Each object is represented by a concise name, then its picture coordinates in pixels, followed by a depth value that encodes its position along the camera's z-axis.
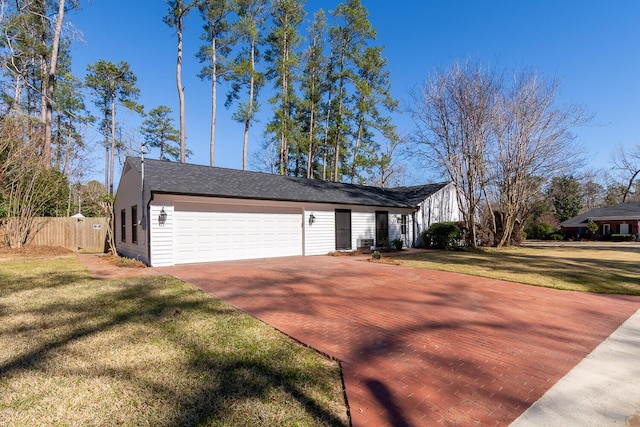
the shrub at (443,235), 16.70
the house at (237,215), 9.73
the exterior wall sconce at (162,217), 9.45
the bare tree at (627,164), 34.34
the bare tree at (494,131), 15.09
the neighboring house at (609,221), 28.31
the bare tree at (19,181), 12.84
